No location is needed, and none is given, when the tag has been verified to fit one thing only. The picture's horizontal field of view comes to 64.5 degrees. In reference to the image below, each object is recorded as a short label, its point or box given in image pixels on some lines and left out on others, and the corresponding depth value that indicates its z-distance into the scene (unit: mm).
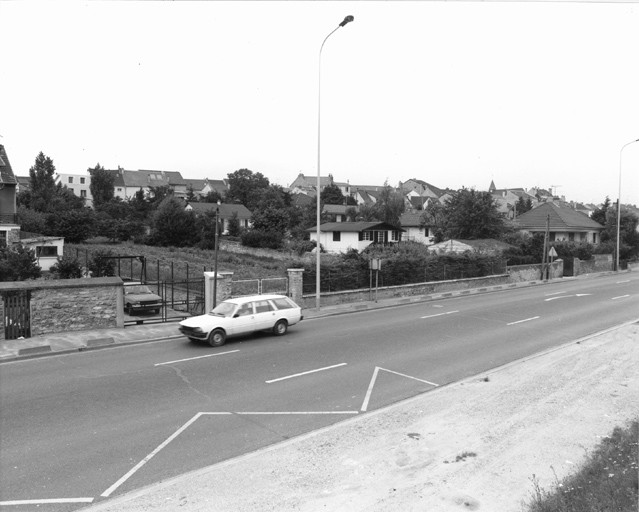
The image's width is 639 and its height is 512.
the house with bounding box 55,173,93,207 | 102938
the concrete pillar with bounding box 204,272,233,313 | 20703
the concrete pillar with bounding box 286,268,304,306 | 23266
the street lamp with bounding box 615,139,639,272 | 48281
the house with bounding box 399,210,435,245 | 68444
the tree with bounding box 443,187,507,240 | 55281
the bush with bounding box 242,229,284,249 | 63031
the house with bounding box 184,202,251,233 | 82062
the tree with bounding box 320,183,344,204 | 102375
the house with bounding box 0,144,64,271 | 34219
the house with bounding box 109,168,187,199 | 110375
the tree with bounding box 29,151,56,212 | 75631
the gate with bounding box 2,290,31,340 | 16391
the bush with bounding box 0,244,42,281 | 23188
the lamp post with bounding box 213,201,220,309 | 19495
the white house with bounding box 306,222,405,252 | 59844
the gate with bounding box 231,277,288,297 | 23016
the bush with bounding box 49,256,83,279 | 23906
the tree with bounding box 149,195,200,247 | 62312
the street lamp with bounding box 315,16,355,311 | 22075
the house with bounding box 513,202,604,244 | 57781
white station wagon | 15344
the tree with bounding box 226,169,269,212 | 108388
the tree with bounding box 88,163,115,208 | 92688
